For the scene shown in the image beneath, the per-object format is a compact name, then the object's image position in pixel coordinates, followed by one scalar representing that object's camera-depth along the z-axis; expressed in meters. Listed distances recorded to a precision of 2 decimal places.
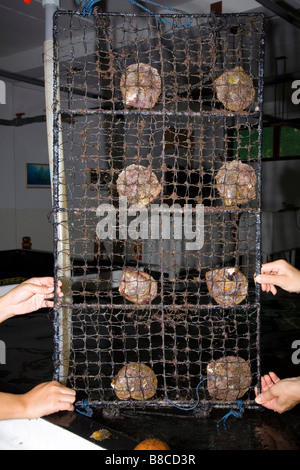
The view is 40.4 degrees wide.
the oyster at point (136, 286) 1.38
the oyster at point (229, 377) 1.42
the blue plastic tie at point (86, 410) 1.38
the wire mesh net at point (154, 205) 1.33
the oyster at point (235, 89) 1.35
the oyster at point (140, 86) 1.33
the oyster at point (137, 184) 1.34
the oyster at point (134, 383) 1.43
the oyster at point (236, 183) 1.36
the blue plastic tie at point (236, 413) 1.38
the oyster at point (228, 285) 1.39
